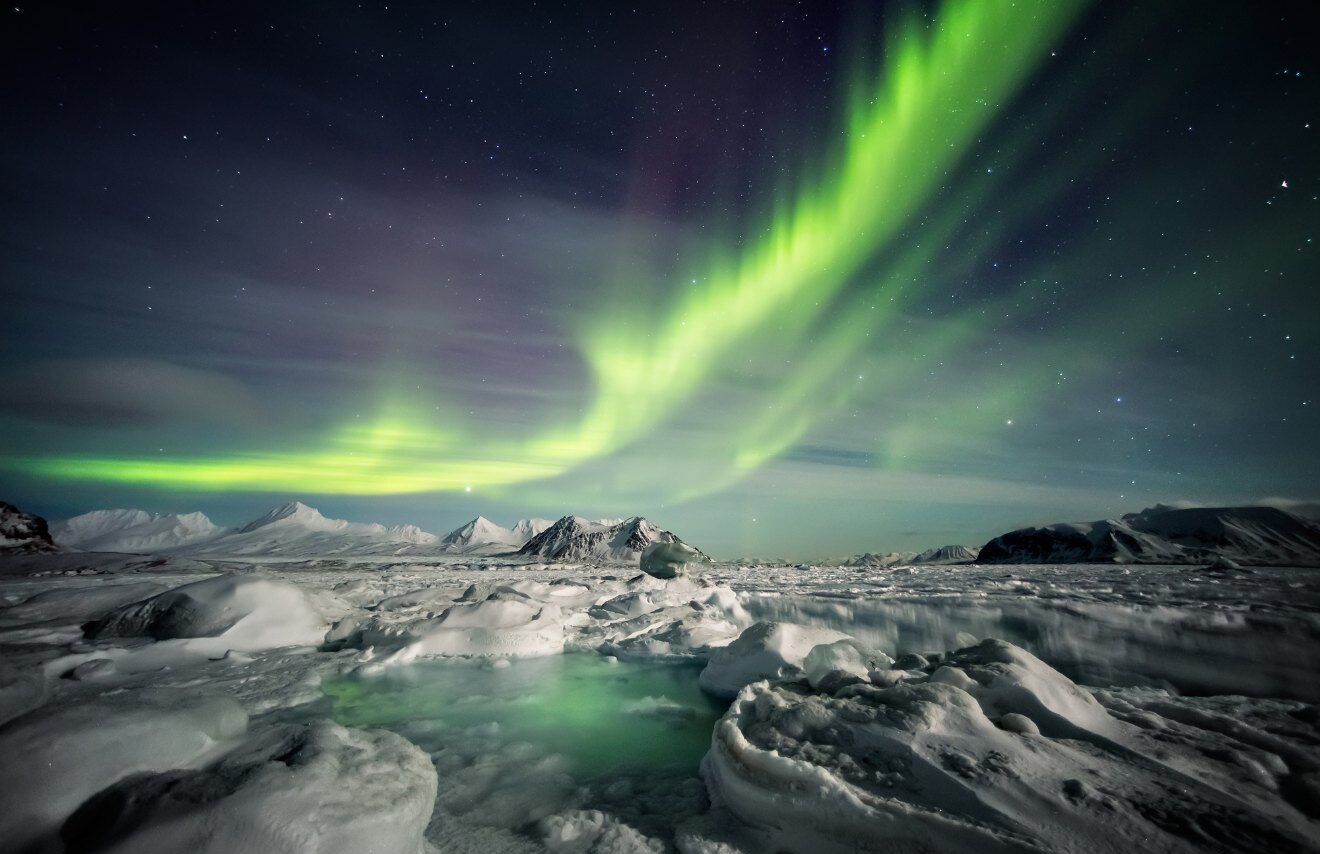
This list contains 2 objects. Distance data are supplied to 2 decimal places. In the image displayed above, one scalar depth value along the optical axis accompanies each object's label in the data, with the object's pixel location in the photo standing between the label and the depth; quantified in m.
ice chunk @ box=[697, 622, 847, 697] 7.15
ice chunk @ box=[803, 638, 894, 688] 5.40
